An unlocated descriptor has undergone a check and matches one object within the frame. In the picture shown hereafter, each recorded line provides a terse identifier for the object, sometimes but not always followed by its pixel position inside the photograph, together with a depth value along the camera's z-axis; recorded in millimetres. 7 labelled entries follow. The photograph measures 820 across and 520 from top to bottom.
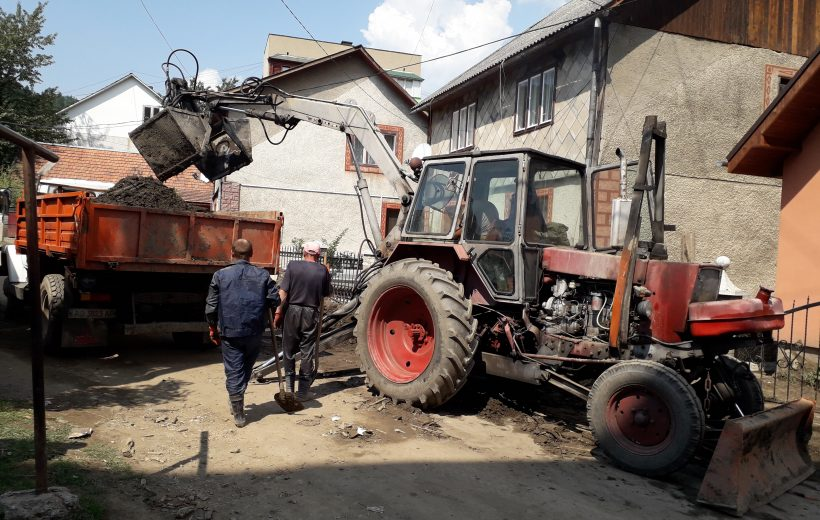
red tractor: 4680
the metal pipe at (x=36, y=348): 3184
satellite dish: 7430
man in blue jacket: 5480
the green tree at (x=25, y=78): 21766
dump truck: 6863
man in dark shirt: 6246
